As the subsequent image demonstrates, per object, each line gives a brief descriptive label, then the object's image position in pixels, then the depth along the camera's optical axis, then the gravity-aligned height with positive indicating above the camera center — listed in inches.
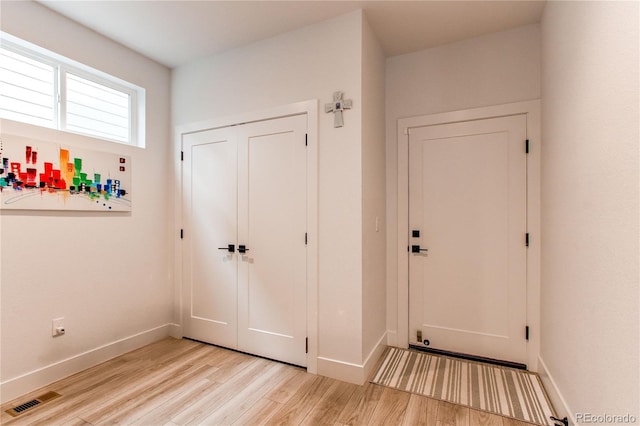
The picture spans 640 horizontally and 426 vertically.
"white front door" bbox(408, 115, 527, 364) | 102.6 -8.8
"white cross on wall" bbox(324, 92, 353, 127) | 94.3 +32.1
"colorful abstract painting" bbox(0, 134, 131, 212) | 84.4 +10.8
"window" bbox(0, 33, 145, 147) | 88.9 +38.4
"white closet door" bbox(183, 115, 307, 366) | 103.7 -9.0
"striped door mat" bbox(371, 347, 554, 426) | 79.9 -50.2
